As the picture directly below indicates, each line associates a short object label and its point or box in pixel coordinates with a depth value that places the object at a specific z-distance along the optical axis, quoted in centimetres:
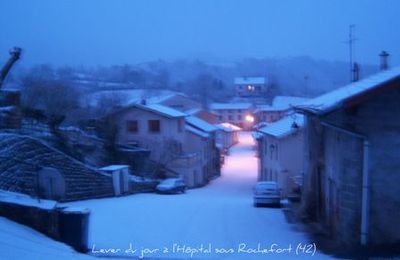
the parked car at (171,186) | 2731
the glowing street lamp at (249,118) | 8709
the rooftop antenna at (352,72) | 2008
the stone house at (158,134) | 3644
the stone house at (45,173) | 1459
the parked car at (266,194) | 2072
